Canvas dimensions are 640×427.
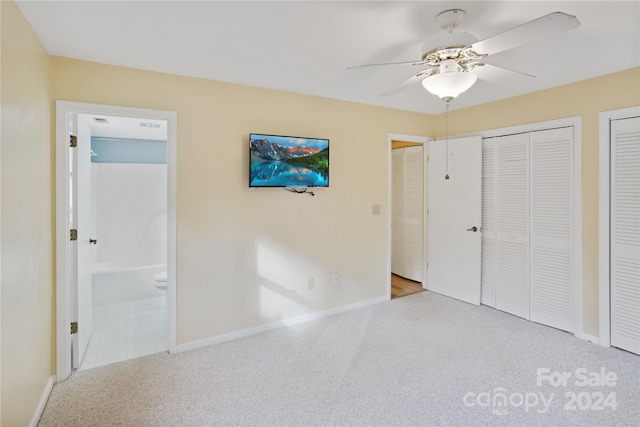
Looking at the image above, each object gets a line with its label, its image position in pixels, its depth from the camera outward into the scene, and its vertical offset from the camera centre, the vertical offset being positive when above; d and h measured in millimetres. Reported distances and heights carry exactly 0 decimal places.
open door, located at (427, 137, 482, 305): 3828 -99
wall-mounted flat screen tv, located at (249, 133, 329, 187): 2984 +479
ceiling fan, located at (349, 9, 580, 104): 1538 +841
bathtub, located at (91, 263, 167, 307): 3990 -927
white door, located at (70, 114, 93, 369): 2520 -283
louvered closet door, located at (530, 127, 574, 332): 3102 -183
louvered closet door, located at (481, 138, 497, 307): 3730 -155
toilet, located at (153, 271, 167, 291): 3938 -861
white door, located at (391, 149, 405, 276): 4863 -14
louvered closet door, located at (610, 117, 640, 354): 2658 -208
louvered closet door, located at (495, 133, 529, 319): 3432 -176
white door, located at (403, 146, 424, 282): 4551 -28
